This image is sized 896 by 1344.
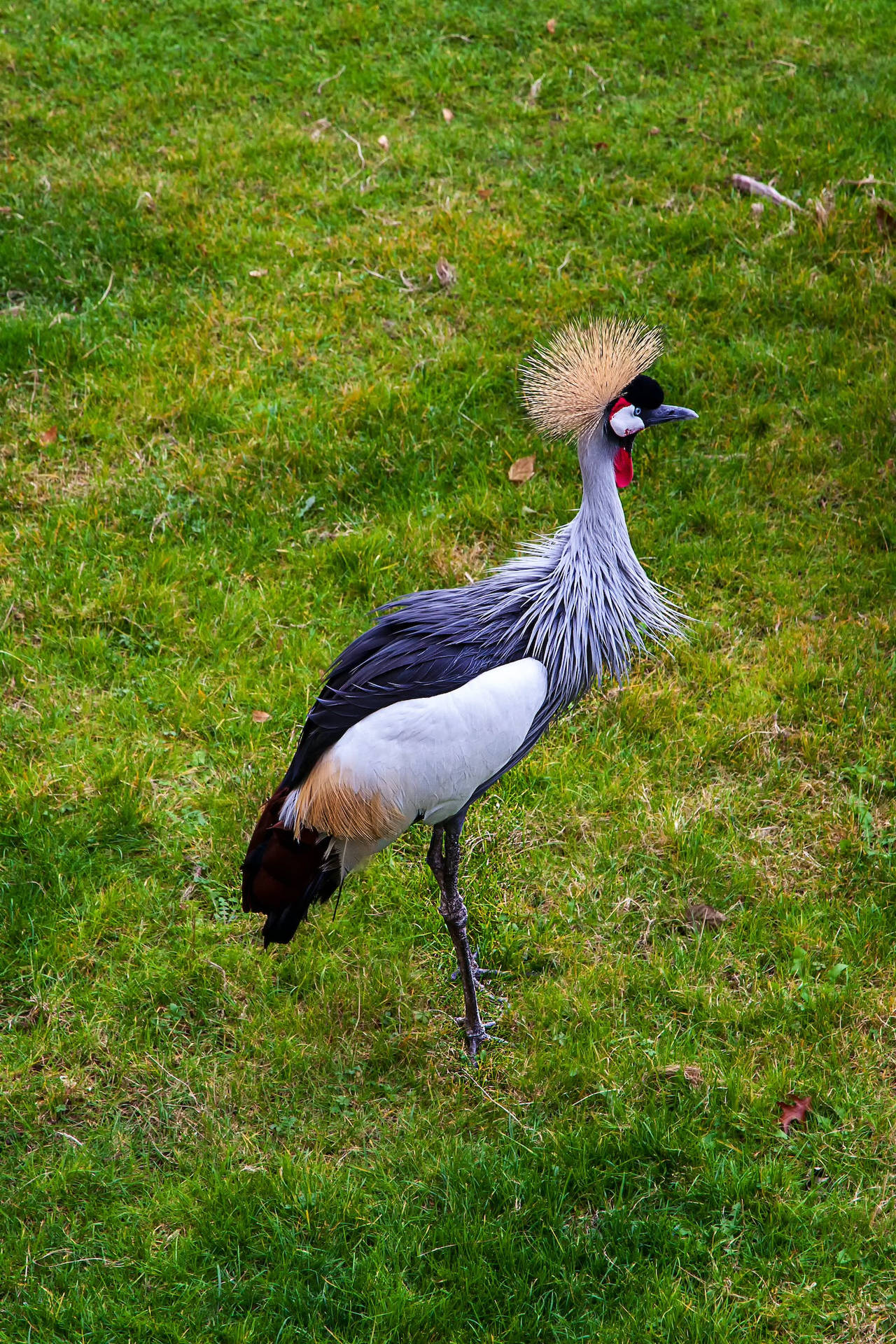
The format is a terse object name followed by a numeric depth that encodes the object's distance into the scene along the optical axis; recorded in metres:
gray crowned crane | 6.26
